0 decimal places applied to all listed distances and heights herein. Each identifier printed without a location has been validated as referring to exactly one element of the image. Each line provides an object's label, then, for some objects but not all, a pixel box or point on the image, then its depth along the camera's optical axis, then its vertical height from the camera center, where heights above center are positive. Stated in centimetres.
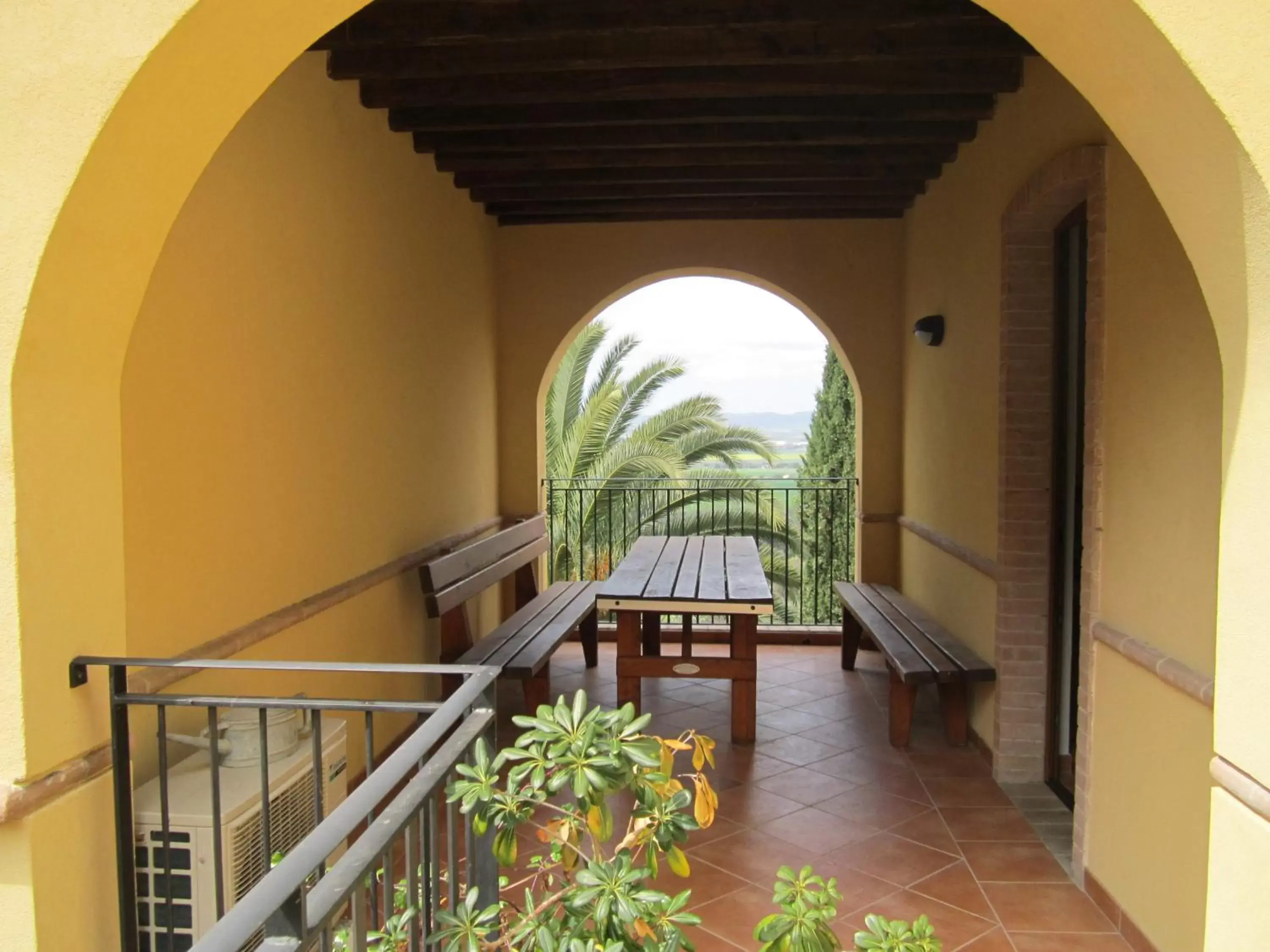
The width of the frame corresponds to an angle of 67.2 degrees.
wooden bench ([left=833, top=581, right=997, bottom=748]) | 439 -110
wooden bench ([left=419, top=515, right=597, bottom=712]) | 462 -107
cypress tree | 1257 -30
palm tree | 1210 -20
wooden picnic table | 455 -85
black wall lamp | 557 +59
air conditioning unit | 230 -102
